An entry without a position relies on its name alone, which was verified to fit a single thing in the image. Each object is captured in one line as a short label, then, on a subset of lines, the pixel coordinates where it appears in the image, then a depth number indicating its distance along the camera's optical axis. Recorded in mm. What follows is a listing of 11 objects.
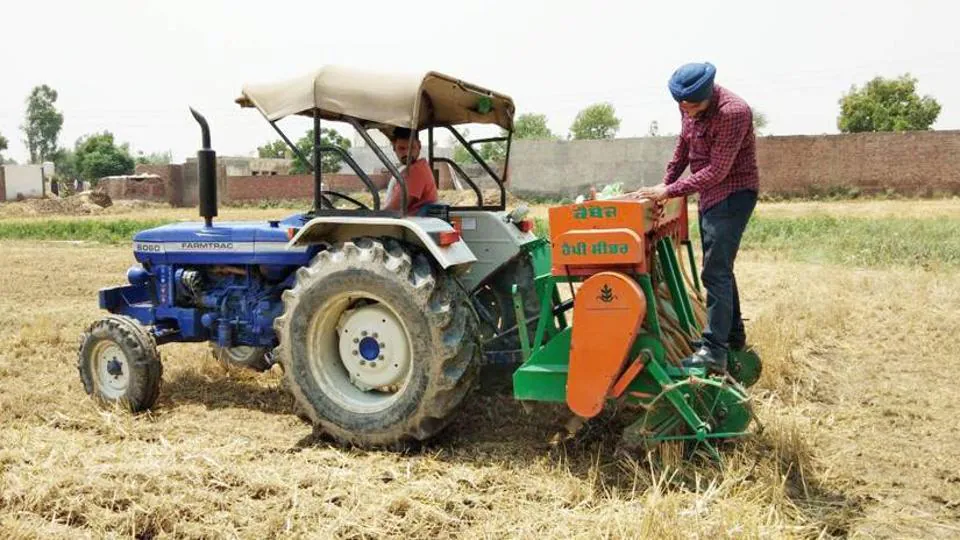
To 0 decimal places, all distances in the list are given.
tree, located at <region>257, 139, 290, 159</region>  67312
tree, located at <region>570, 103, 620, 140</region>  73125
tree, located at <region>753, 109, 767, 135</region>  60684
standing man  4613
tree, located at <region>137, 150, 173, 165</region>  135600
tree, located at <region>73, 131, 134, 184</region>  57469
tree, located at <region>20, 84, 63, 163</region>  86750
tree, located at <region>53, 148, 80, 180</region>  81294
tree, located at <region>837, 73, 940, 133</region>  44906
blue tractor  4812
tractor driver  5652
